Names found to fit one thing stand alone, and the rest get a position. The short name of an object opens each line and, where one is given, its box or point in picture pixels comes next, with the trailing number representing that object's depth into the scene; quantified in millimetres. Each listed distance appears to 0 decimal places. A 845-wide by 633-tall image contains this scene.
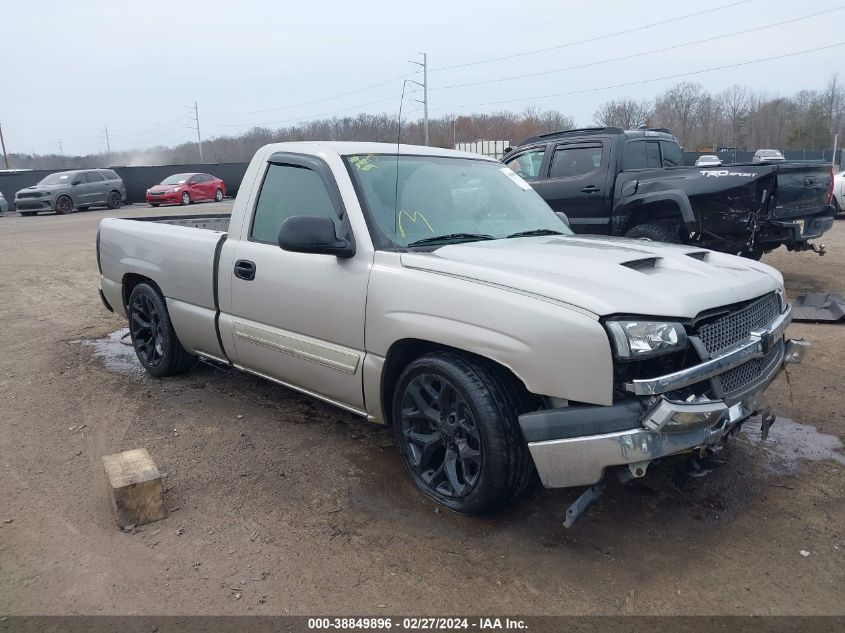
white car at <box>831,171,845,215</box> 15383
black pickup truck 7375
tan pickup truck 2711
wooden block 3236
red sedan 27234
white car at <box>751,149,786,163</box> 30661
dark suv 24141
